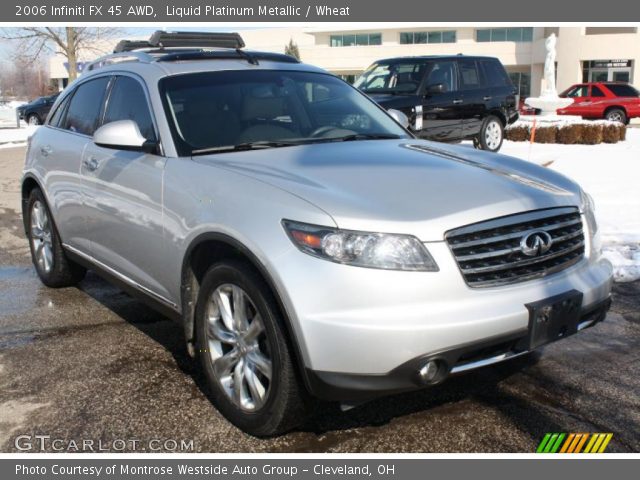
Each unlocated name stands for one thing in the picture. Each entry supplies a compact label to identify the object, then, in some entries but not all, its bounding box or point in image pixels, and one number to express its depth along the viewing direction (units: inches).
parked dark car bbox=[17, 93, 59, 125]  1325.0
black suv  494.0
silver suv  110.7
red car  1067.3
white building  1835.6
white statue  1076.8
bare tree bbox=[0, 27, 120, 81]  1232.2
